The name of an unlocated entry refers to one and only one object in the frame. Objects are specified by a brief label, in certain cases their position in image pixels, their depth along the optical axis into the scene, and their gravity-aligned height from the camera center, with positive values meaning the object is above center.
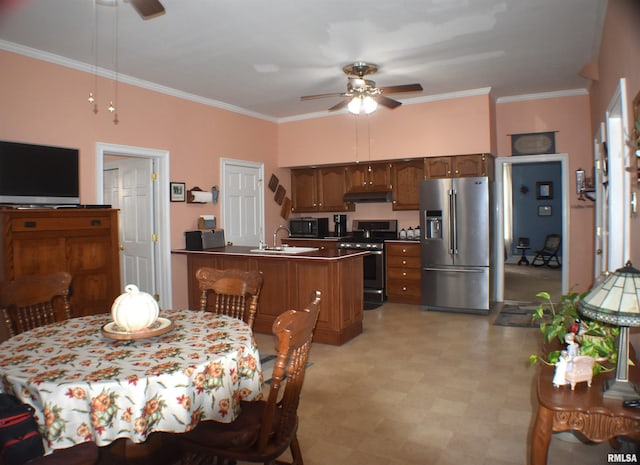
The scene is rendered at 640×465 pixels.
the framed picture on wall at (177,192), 5.30 +0.40
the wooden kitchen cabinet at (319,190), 6.98 +0.54
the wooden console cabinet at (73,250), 3.41 -0.20
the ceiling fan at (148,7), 2.23 +1.12
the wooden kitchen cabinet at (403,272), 6.13 -0.70
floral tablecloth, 1.48 -0.55
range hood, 6.53 +0.38
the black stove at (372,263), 6.31 -0.59
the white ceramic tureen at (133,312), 1.93 -0.38
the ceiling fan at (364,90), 4.31 +1.29
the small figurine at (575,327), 1.98 -0.49
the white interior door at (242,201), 6.11 +0.33
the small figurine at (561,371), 1.80 -0.62
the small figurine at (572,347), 1.80 -0.52
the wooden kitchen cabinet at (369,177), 6.61 +0.69
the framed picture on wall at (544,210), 10.81 +0.25
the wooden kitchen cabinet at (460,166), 5.71 +0.73
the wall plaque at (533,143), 5.90 +1.05
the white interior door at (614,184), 3.44 +0.28
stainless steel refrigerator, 5.48 -0.29
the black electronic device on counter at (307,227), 7.04 -0.06
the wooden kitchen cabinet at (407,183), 6.35 +0.57
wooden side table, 1.59 -0.73
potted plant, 1.91 -0.52
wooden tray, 1.91 -0.48
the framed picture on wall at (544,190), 10.74 +0.74
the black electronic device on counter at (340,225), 7.11 -0.04
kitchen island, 4.35 -0.63
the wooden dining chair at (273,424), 1.65 -0.83
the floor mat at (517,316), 5.08 -1.17
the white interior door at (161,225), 5.23 +0.00
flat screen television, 3.78 +0.46
